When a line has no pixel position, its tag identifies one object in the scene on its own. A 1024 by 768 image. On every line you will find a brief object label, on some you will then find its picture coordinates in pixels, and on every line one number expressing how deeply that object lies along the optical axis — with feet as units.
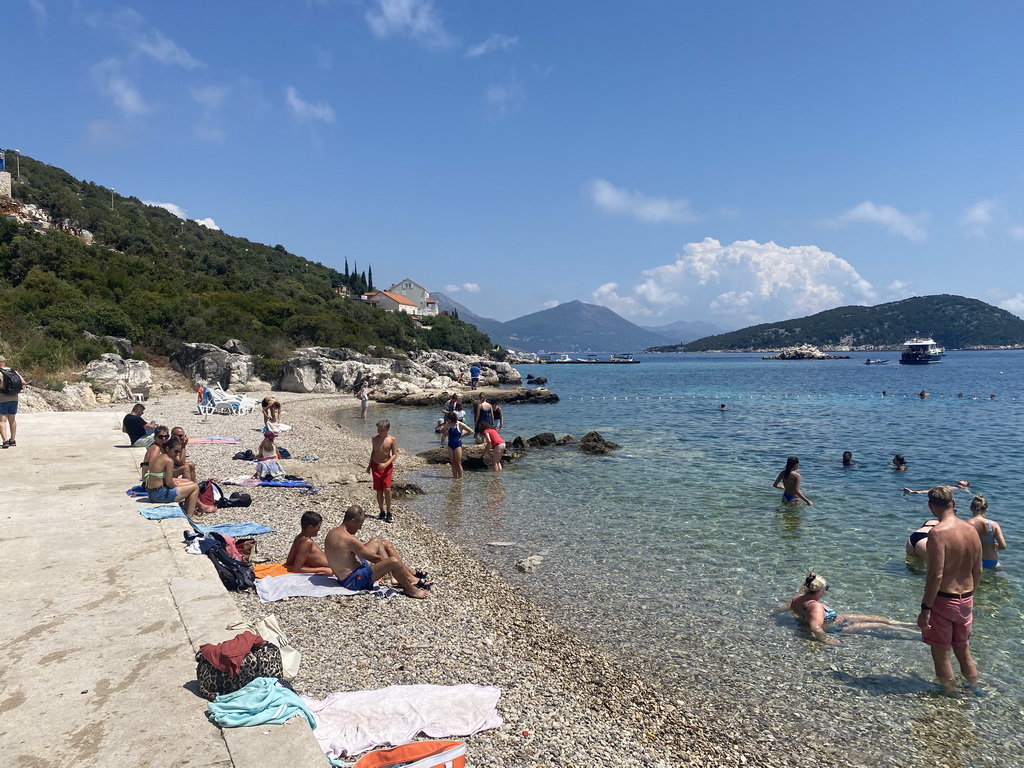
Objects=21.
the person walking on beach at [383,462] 37.91
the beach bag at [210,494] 37.93
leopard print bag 14.08
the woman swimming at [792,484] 45.78
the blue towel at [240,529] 32.37
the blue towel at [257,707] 13.12
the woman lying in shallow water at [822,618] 25.07
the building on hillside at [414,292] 400.67
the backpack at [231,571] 24.08
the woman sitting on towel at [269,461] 48.49
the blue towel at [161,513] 29.05
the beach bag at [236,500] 39.32
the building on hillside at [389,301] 337.11
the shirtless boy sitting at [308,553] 26.55
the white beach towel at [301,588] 24.57
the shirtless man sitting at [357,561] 26.11
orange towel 26.58
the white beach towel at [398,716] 14.98
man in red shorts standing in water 18.70
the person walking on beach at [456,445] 54.60
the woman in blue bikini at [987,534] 29.66
